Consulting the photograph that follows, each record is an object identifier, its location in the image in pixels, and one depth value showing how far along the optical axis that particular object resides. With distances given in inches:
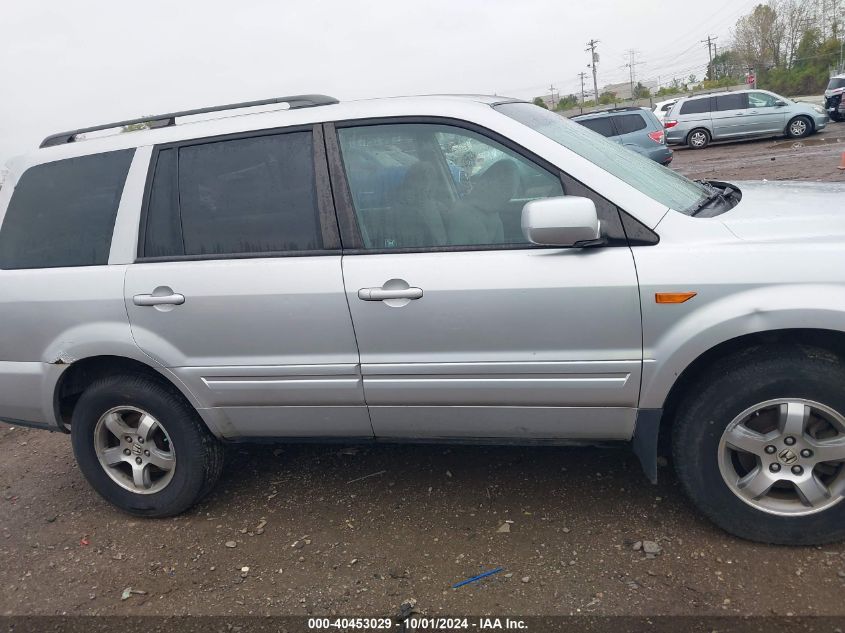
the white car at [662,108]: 1160.6
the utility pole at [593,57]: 2657.5
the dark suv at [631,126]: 596.1
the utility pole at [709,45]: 3100.4
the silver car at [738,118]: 791.1
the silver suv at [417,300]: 98.3
